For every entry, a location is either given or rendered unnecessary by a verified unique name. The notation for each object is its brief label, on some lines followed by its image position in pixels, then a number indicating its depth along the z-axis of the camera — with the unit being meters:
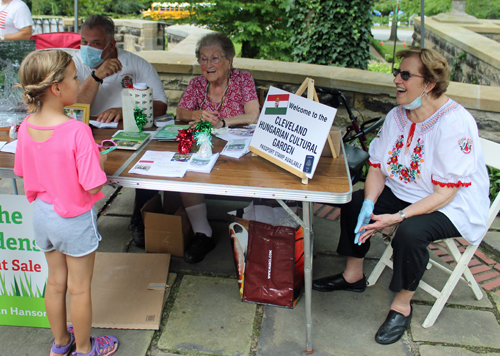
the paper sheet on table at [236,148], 2.25
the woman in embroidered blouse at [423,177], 2.12
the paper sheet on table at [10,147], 2.16
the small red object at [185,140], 2.21
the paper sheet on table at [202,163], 2.01
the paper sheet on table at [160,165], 1.95
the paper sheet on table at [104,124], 2.65
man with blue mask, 2.79
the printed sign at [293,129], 1.93
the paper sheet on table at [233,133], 2.54
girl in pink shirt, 1.60
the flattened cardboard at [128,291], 2.29
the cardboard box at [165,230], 2.81
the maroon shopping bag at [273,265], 2.32
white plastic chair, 2.29
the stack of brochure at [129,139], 2.27
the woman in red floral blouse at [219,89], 2.91
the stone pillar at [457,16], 8.50
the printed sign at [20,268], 2.12
